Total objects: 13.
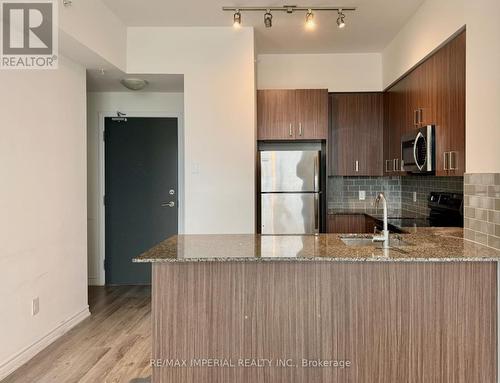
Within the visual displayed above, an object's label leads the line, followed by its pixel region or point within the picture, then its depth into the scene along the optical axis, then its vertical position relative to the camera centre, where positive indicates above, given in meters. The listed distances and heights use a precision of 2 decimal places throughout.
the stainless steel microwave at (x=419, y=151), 3.20 +0.32
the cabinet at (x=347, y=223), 4.45 -0.38
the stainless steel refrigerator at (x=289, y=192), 4.25 -0.04
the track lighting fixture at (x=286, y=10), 3.18 +1.49
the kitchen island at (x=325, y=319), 2.05 -0.67
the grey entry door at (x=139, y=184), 4.98 +0.06
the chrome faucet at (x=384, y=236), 2.41 -0.30
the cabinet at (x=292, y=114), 4.36 +0.80
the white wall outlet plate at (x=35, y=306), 3.01 -0.87
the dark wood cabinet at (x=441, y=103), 2.73 +0.69
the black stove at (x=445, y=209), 3.32 -0.19
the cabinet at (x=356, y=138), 4.64 +0.57
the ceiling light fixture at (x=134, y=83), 4.19 +1.11
